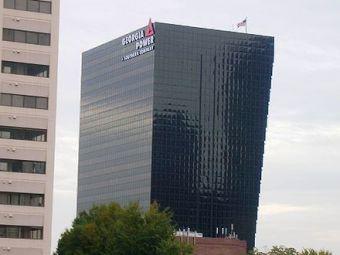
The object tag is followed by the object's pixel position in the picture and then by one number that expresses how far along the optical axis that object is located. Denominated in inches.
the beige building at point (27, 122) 5383.9
